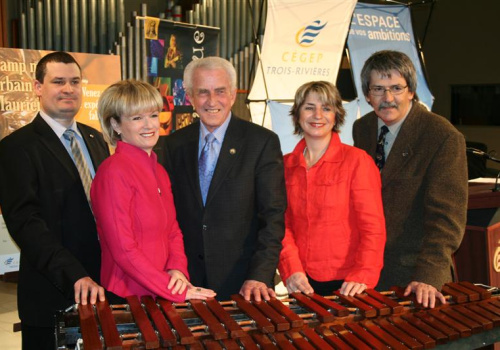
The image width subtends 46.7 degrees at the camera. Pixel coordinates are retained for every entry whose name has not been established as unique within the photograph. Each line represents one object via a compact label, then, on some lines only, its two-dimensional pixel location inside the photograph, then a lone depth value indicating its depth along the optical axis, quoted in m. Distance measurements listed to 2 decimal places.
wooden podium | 3.23
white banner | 5.36
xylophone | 1.67
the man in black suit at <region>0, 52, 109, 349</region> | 2.09
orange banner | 4.43
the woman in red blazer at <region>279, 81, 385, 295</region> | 2.24
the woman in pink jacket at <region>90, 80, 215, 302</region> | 1.99
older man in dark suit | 2.29
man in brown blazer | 2.20
